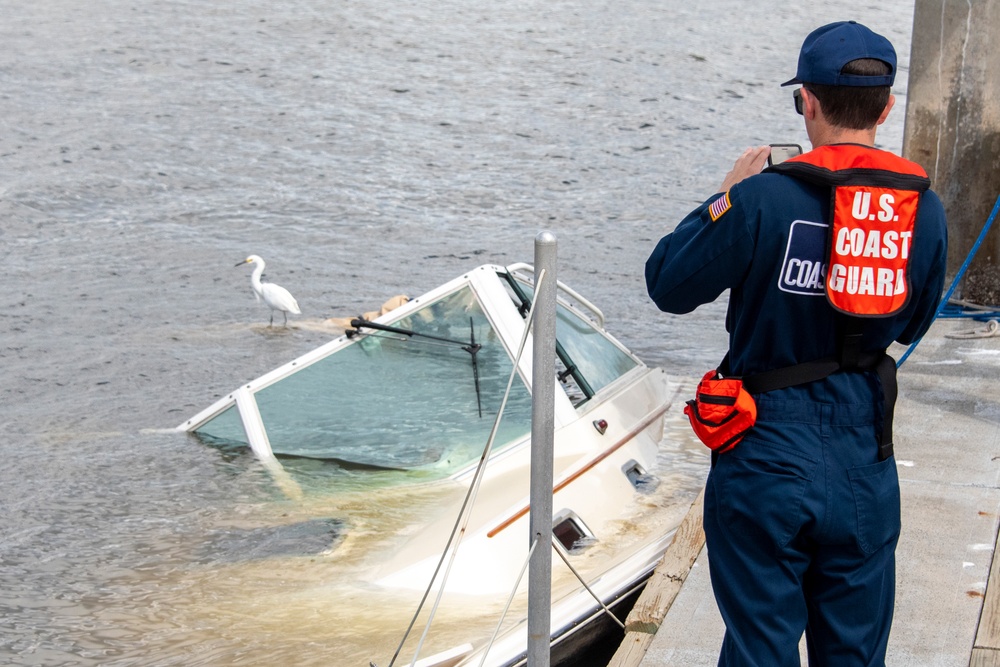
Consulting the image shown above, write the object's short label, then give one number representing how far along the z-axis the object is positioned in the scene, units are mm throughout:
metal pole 5582
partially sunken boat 9562
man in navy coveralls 4727
